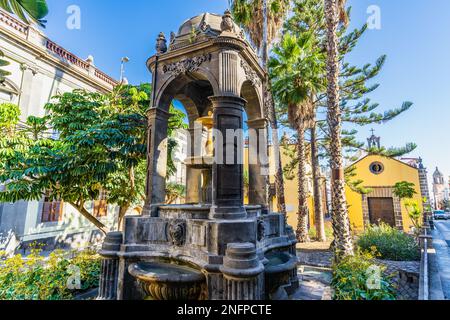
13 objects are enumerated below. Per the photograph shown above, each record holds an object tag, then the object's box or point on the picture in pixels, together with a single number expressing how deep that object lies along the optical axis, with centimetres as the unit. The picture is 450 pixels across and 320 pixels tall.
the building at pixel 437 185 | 7600
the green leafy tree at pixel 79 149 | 557
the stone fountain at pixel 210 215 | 352
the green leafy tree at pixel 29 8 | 293
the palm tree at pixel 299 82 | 1205
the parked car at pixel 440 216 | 3684
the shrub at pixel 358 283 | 365
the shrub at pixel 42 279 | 427
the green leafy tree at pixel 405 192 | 1788
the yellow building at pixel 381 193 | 2006
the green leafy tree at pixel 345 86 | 1429
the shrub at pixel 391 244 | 882
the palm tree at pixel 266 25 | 1152
